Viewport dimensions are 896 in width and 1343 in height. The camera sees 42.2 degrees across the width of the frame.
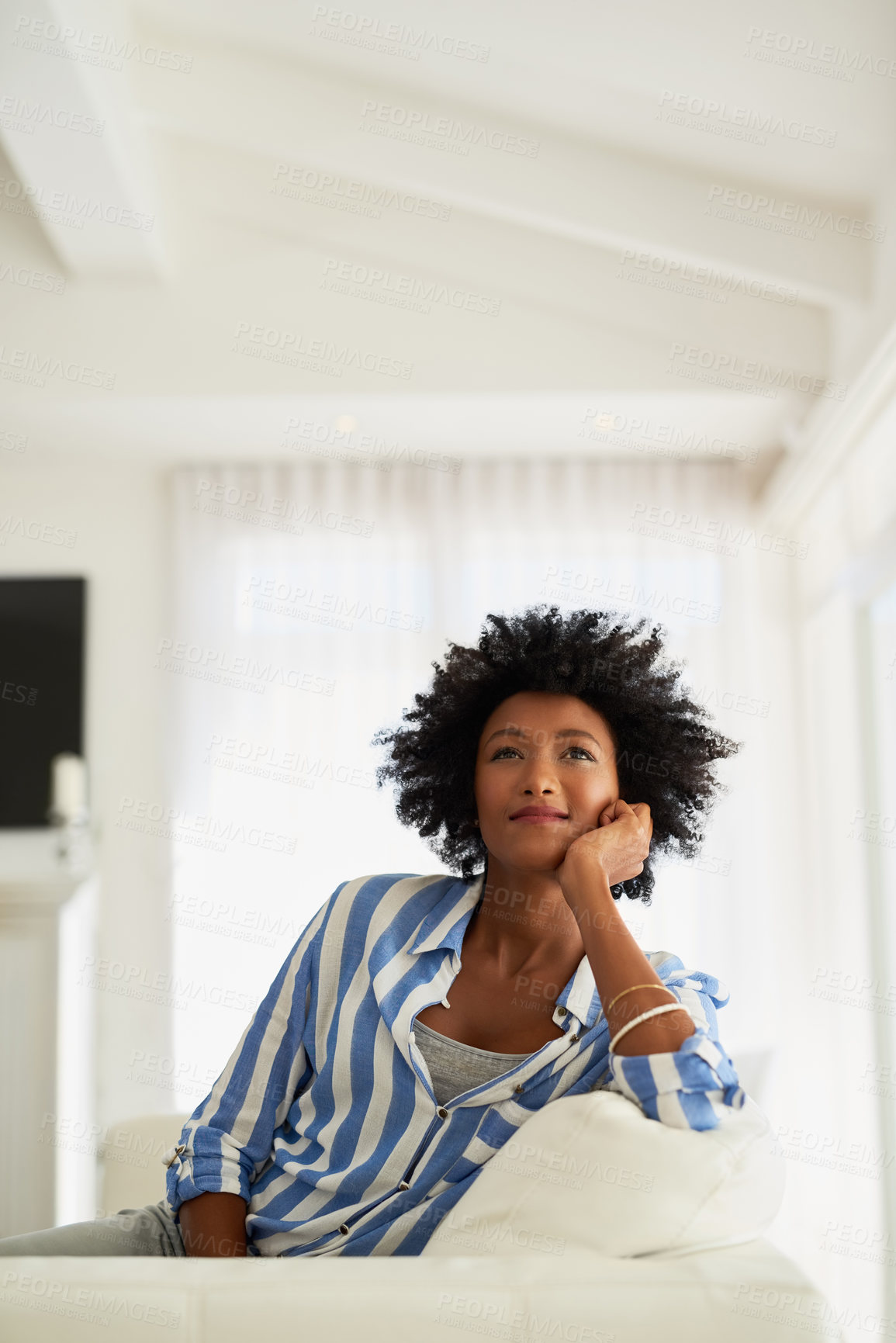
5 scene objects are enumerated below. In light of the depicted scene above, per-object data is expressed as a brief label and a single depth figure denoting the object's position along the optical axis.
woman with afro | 1.38
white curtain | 3.87
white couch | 0.99
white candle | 3.81
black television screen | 3.89
